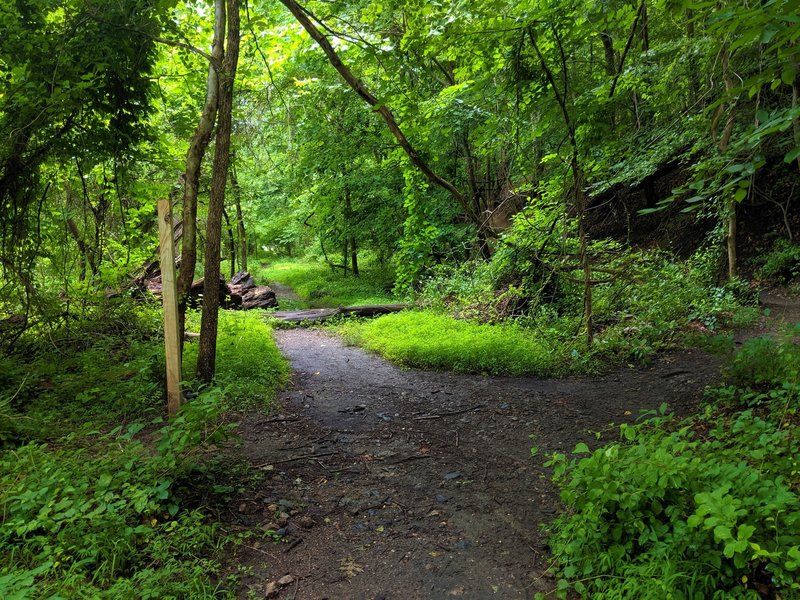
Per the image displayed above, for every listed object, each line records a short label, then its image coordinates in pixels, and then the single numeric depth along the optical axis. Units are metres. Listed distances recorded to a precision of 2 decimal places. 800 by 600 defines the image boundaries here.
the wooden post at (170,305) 4.47
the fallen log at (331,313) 12.78
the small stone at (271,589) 2.70
